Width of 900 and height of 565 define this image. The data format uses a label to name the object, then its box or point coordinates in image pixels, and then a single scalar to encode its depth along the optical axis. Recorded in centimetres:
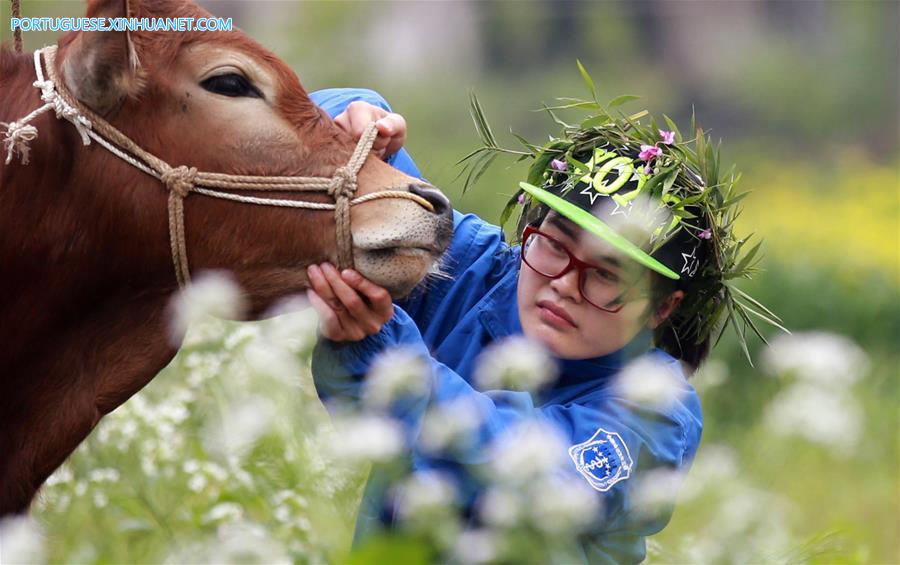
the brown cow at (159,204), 639
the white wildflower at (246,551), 537
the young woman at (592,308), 632
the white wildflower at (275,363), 666
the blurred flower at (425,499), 505
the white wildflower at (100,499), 870
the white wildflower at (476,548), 525
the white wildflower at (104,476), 867
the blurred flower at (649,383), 538
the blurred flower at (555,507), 504
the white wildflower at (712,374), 927
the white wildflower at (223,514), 812
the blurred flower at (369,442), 493
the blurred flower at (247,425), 529
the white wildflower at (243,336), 845
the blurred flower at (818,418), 481
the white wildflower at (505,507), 508
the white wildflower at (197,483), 834
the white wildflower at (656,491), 548
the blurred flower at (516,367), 564
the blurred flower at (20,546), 554
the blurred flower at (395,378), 532
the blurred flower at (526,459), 511
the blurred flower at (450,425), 525
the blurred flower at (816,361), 509
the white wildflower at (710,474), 529
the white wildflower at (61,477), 866
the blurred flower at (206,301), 593
